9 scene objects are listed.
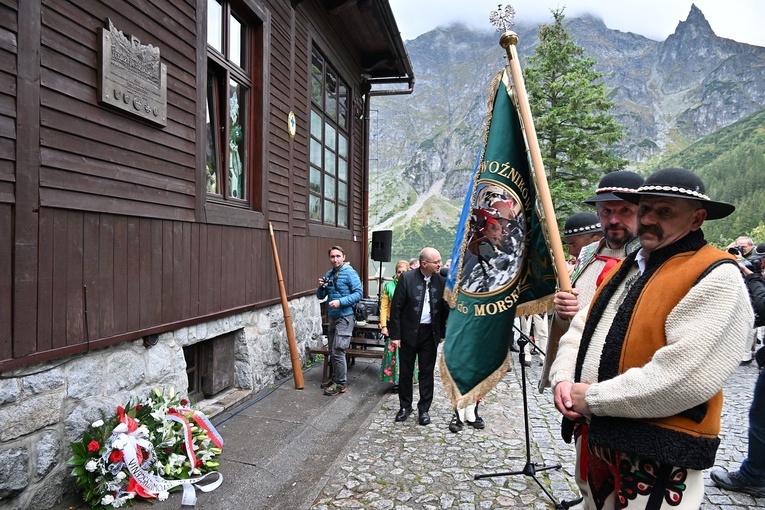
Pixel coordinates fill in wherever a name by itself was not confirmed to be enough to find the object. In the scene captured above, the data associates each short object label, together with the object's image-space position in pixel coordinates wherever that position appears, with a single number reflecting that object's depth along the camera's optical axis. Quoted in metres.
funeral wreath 3.22
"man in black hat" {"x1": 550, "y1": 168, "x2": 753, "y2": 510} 1.54
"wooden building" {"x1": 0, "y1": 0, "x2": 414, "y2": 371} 2.98
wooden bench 6.61
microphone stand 3.56
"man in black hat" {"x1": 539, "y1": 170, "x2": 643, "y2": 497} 2.64
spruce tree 20.44
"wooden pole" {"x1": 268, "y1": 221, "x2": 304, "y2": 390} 6.28
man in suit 5.42
